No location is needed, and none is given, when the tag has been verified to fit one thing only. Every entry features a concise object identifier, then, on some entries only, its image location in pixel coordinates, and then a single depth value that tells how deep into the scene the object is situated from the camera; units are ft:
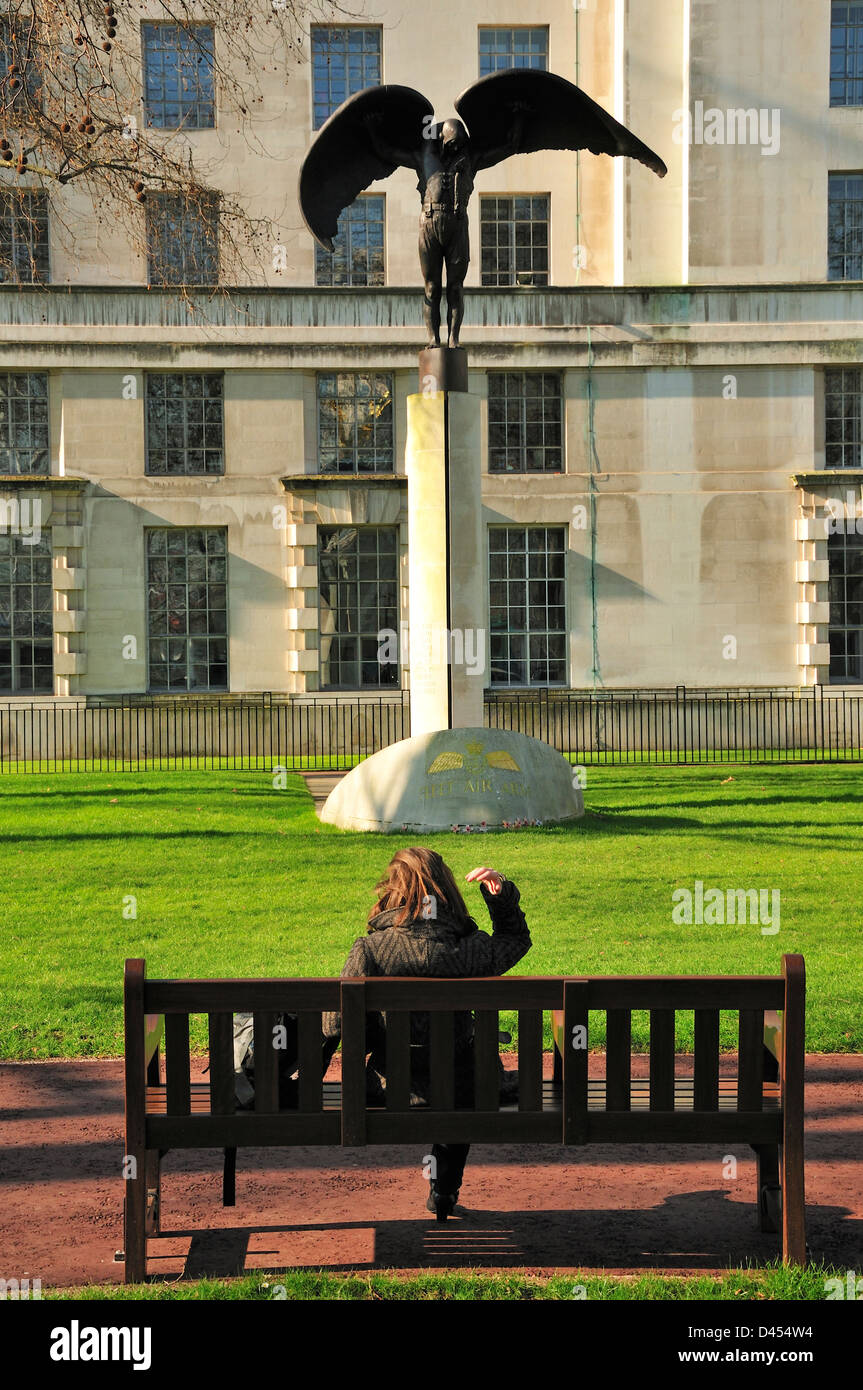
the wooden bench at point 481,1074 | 18.02
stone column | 60.44
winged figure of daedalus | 59.93
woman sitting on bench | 19.71
